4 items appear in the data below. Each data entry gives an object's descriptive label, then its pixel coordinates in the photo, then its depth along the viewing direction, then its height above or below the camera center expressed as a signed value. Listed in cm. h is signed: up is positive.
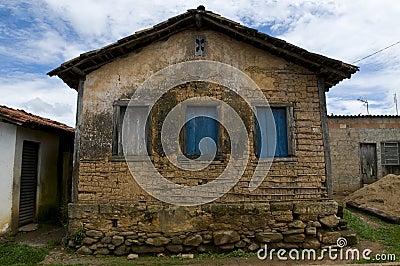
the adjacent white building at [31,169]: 831 -13
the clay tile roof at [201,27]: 759 +269
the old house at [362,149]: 1431 +77
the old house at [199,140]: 746 +60
